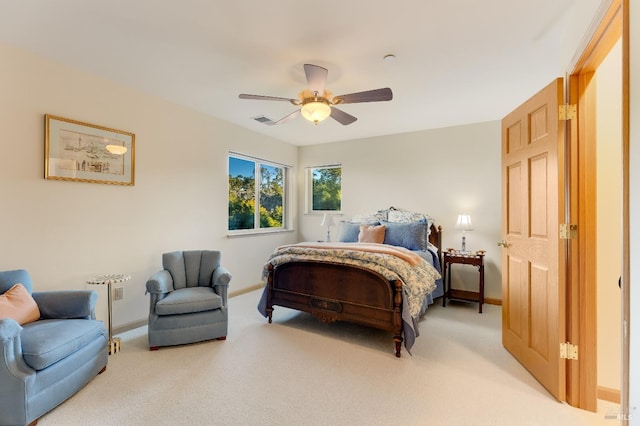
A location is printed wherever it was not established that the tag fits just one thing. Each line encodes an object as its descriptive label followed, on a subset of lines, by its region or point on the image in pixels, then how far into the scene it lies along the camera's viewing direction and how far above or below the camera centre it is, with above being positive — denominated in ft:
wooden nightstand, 12.48 -2.67
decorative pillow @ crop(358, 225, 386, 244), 13.62 -0.98
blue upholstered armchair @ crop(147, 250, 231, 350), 8.74 -2.72
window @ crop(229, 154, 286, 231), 15.30 +1.10
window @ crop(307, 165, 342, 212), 18.22 +1.59
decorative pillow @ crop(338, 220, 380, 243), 14.88 -0.95
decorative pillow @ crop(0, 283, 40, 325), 6.49 -2.11
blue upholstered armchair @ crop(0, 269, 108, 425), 5.38 -2.85
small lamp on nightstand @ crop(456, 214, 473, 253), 13.47 -0.47
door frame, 6.09 -0.60
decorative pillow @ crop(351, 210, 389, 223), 15.46 -0.20
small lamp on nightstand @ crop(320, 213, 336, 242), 16.67 -0.44
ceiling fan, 7.55 +3.18
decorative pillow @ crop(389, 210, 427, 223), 14.47 -0.18
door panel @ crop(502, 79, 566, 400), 6.46 -0.62
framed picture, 8.66 +1.95
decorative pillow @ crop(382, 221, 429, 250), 12.95 -0.99
